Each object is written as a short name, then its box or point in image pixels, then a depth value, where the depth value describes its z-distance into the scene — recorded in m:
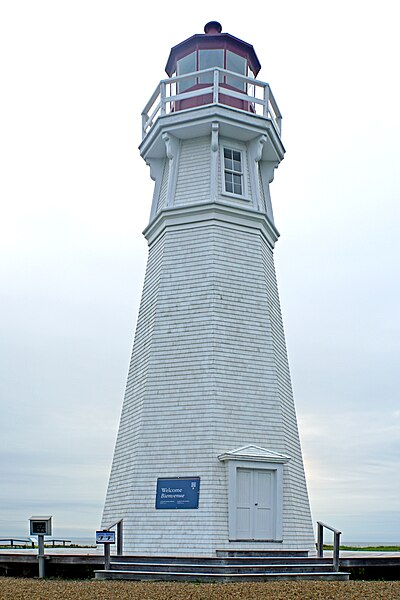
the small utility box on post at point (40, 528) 15.49
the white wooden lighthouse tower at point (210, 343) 16.86
